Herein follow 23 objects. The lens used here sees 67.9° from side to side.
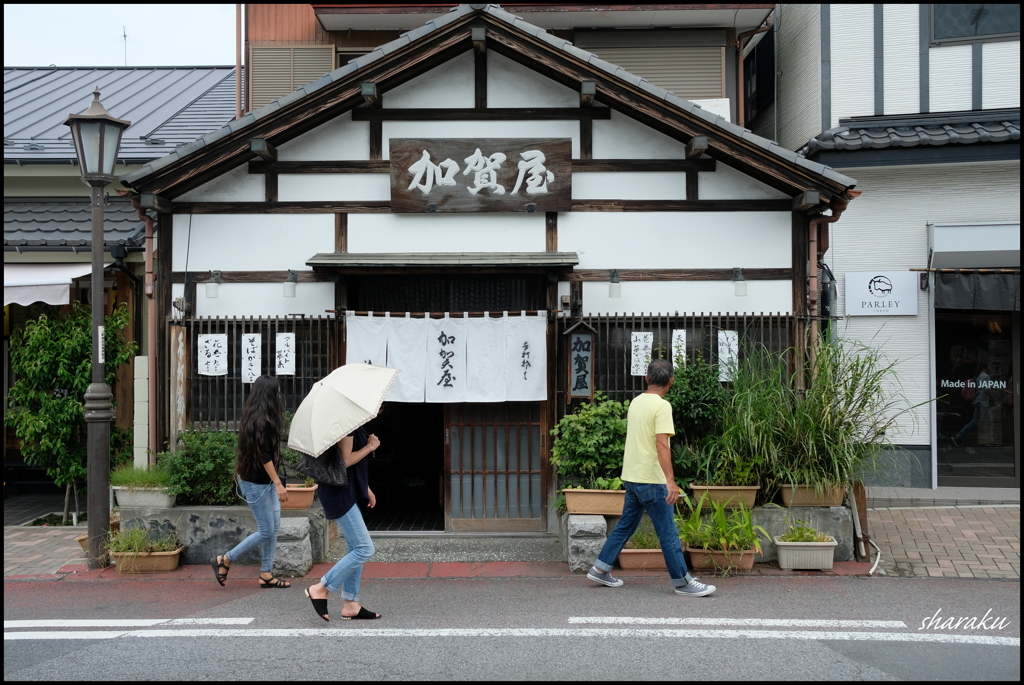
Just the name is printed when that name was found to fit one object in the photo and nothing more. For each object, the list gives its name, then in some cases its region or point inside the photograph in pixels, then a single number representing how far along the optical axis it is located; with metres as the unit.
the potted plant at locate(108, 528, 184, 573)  7.62
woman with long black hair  6.54
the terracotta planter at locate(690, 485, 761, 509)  7.64
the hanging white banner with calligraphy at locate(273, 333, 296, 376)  8.65
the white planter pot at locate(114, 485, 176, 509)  7.86
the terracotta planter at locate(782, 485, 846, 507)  7.69
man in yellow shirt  6.48
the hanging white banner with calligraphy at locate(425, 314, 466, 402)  8.50
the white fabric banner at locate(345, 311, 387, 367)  8.46
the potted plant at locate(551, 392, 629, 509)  7.76
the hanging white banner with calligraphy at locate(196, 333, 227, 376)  8.65
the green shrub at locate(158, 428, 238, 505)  7.91
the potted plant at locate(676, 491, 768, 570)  7.33
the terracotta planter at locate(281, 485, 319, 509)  7.84
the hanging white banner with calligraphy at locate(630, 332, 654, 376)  8.67
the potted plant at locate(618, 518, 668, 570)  7.45
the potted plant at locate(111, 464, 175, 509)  7.86
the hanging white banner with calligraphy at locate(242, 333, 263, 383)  8.62
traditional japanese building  8.69
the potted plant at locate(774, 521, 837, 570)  7.38
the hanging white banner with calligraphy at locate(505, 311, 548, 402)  8.49
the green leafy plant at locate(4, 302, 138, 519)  9.88
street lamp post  7.85
